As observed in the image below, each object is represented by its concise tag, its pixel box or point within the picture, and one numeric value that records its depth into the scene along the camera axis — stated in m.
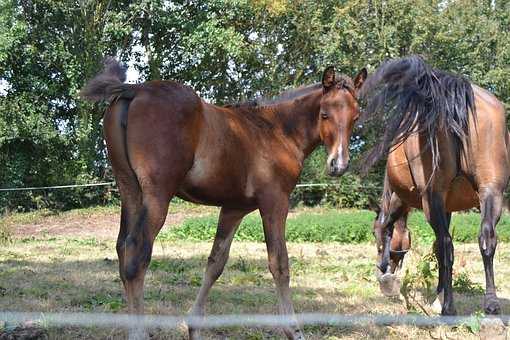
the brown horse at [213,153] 4.50
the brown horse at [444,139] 5.62
